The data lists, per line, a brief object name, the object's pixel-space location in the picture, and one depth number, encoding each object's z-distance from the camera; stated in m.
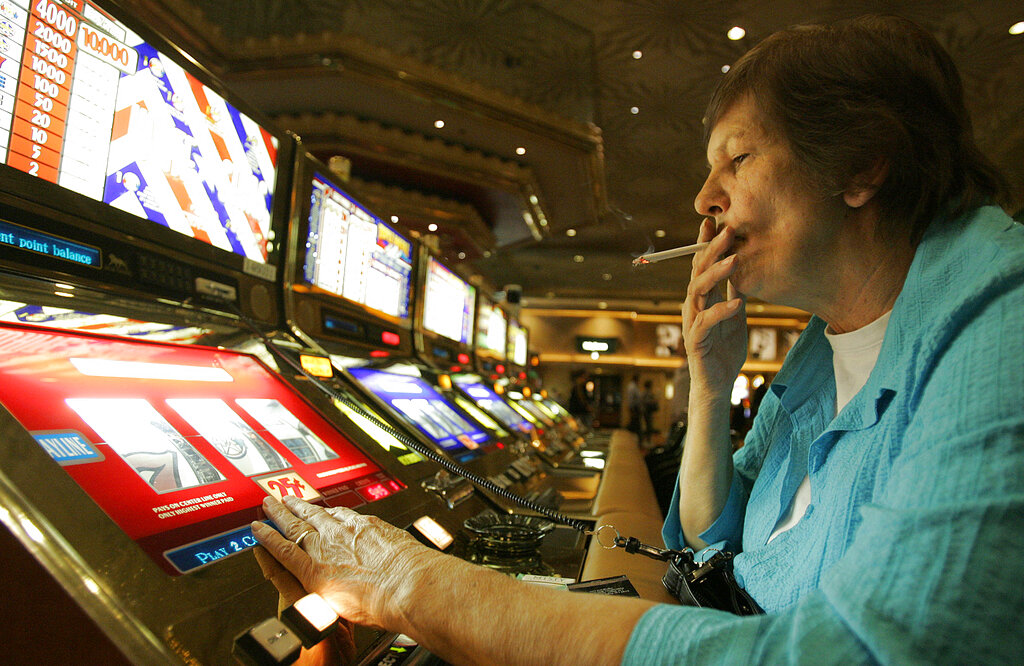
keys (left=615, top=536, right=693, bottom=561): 0.96
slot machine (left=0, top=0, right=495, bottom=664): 0.51
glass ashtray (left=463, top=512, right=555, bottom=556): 1.04
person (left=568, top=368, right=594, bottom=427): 13.63
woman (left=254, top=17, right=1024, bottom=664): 0.41
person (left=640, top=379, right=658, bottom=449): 14.07
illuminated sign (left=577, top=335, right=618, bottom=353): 15.93
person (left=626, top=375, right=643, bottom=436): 11.43
